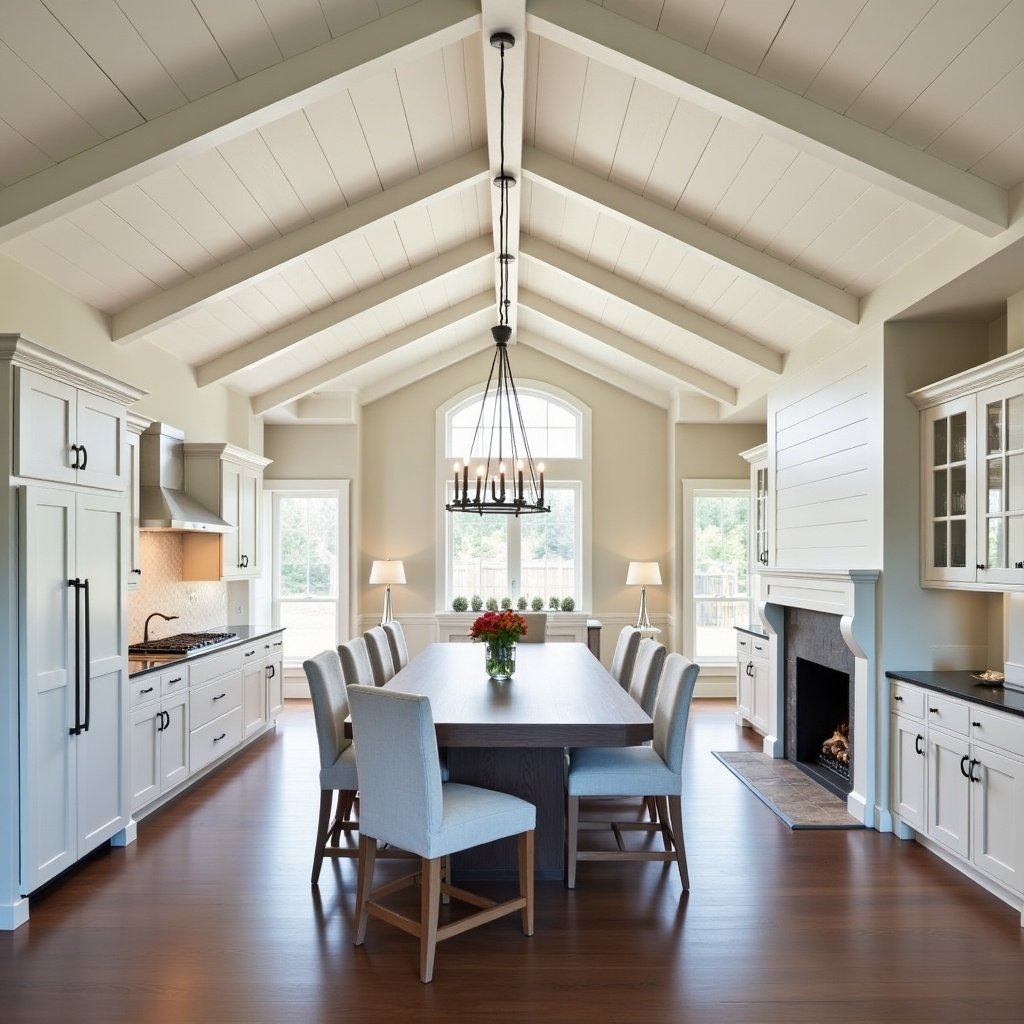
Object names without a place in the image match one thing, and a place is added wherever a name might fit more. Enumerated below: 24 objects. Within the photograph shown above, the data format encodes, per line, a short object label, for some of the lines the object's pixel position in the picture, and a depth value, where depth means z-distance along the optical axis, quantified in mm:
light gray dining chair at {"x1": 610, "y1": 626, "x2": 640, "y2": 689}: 5223
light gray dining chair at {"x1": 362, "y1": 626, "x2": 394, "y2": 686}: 5070
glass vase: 4559
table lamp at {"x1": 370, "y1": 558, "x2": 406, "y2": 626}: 8172
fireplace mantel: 4543
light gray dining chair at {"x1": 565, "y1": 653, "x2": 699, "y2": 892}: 3674
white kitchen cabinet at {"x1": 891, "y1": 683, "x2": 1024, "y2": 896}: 3408
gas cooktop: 5113
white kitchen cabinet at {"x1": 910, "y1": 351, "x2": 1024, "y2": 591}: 3744
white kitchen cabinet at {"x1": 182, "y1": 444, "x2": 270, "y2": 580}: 6145
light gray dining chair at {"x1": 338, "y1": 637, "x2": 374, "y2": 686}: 4410
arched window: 8609
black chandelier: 4500
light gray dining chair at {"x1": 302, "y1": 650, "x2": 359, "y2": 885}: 3764
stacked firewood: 5543
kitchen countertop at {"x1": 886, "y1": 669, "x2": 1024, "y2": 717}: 3529
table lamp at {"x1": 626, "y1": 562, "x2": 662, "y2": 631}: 8234
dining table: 3336
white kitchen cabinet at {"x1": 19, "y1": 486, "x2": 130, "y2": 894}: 3418
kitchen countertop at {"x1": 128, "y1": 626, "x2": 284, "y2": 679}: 4598
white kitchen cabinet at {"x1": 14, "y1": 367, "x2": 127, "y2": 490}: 3414
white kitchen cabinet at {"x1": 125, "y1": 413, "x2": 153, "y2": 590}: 4941
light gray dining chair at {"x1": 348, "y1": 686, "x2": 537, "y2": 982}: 2947
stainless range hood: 5344
